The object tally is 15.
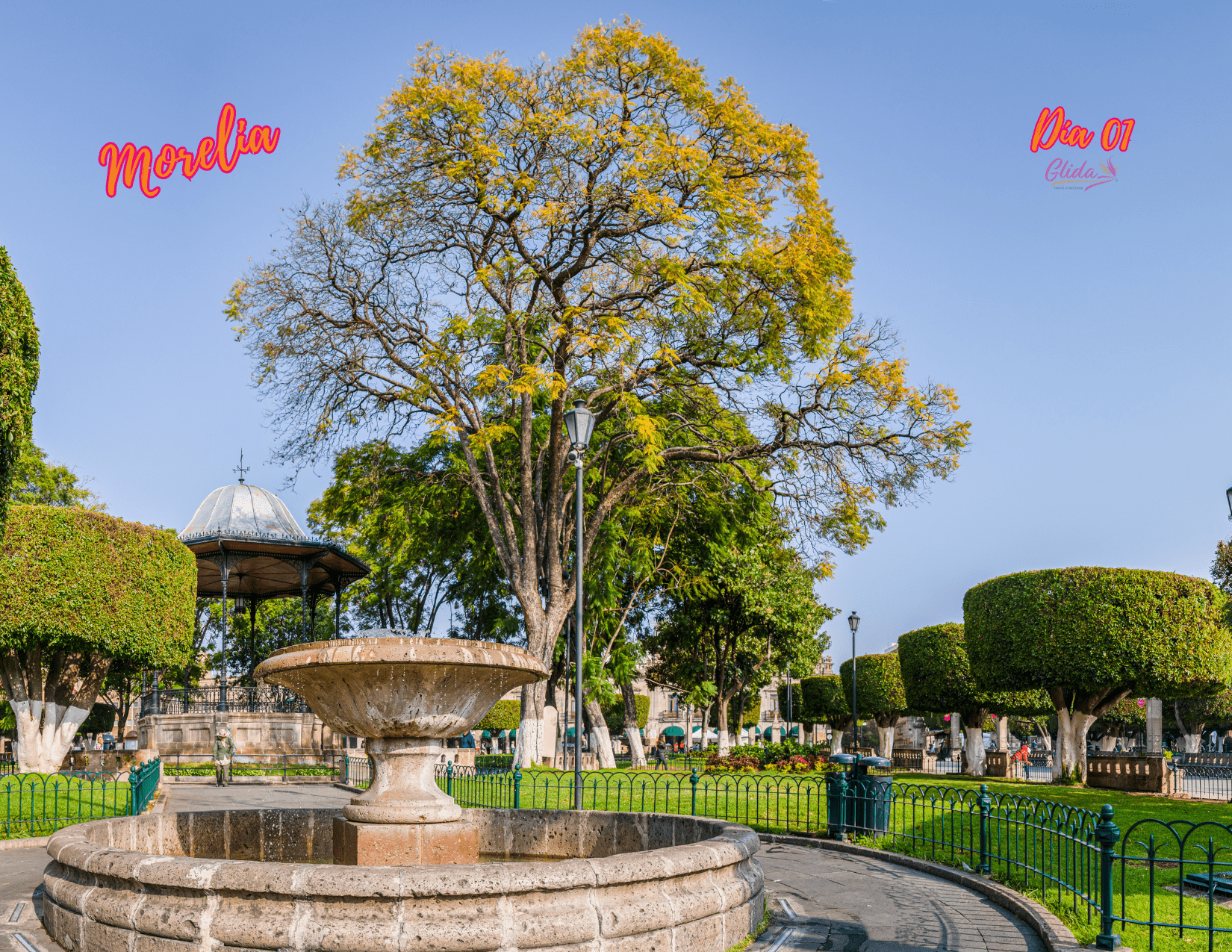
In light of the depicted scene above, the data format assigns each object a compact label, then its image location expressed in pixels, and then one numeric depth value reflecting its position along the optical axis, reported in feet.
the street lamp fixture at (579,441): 41.81
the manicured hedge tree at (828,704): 166.61
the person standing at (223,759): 73.15
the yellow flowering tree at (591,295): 64.64
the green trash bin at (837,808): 40.09
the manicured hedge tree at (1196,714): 164.78
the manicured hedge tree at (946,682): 109.60
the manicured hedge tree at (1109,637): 78.18
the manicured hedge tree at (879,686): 141.18
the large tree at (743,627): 109.50
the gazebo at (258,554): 92.02
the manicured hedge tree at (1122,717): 195.00
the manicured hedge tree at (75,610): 68.90
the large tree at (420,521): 77.15
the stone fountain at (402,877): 17.65
